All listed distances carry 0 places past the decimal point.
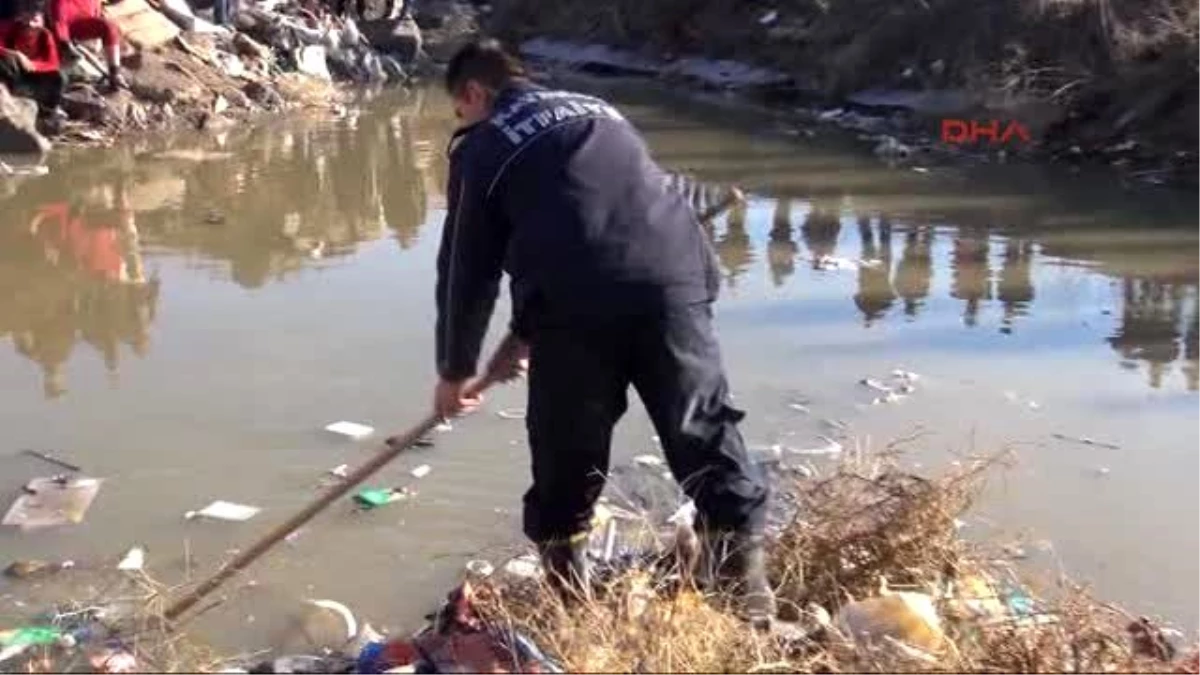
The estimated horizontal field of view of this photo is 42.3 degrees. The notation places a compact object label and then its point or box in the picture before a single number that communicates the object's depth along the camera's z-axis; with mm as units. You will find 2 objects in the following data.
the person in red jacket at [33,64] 12289
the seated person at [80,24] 12641
